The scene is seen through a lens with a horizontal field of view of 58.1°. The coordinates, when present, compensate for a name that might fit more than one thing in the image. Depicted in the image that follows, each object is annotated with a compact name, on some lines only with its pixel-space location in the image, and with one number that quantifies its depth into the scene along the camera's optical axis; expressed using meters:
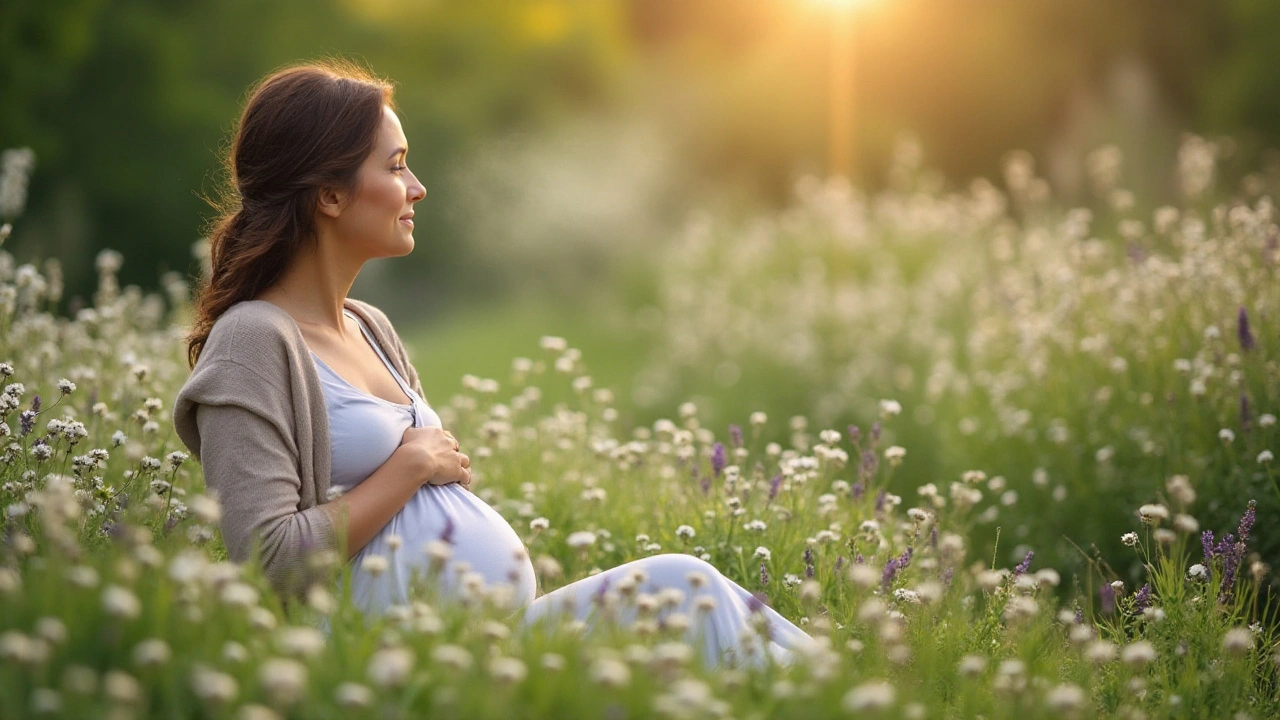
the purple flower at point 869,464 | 3.92
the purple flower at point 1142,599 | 3.15
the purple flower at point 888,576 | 3.07
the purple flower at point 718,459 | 3.87
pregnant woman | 2.58
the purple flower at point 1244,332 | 4.00
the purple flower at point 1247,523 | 3.00
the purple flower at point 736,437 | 4.06
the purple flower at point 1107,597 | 2.83
